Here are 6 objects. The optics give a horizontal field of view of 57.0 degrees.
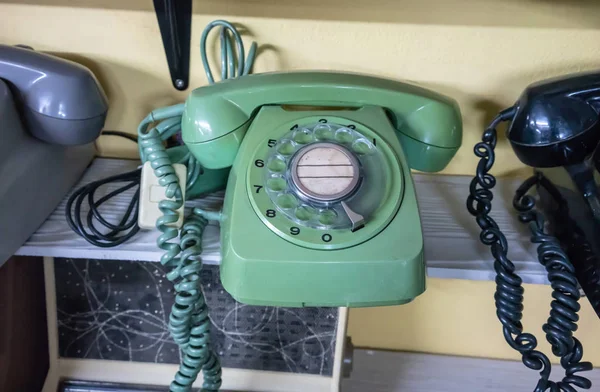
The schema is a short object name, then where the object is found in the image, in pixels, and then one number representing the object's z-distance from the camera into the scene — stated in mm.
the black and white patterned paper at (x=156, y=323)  803
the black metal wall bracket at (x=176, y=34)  659
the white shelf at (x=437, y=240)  612
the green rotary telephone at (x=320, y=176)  500
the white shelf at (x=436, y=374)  941
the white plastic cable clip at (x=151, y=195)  604
